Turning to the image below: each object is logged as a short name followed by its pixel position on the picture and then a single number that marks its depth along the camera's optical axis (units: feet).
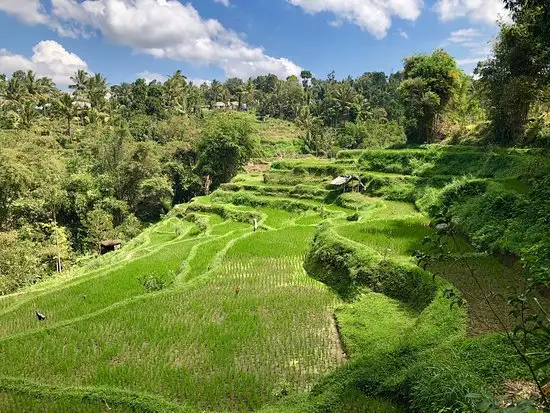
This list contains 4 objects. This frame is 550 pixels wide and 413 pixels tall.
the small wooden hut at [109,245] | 85.71
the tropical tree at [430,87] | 96.37
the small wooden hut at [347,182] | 87.30
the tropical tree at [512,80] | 65.72
